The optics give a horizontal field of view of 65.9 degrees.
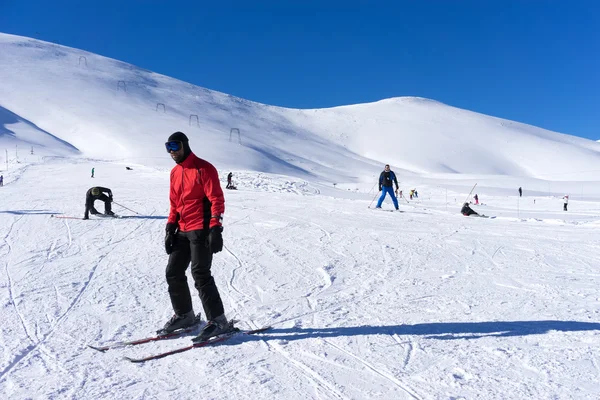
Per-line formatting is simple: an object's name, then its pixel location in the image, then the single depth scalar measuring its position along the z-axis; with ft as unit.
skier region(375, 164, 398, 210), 50.34
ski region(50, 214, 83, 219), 40.53
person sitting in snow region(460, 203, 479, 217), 53.47
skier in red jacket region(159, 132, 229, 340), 13.55
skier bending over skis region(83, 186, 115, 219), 40.42
